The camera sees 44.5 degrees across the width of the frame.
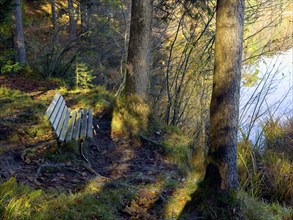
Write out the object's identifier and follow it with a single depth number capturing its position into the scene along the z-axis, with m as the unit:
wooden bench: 4.88
